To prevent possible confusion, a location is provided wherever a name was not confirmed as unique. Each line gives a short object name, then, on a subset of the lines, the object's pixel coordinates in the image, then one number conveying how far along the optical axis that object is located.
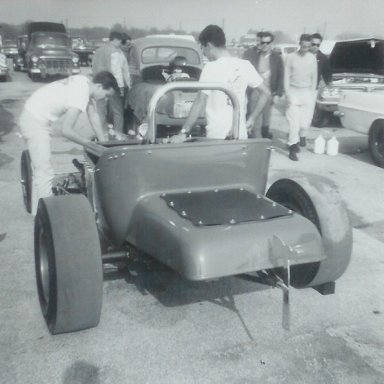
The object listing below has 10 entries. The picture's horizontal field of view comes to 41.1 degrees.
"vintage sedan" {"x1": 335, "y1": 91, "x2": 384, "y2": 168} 7.95
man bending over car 4.21
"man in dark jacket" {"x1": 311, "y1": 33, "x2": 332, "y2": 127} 10.02
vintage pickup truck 21.08
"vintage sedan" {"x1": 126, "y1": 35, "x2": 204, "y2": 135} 9.24
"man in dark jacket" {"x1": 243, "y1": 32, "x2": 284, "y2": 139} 8.41
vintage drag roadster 2.84
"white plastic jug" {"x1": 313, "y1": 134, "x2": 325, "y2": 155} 8.71
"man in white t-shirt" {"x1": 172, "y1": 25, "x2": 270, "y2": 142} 4.45
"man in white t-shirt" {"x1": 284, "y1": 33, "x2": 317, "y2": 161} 8.01
